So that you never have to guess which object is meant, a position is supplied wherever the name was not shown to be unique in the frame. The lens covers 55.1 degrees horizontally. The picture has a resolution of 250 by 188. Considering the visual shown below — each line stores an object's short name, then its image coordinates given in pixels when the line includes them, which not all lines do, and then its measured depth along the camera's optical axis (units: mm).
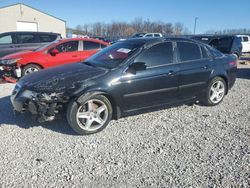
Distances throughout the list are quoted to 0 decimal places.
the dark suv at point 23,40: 10758
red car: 7469
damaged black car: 3771
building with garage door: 27516
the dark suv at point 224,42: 13102
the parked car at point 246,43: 19839
